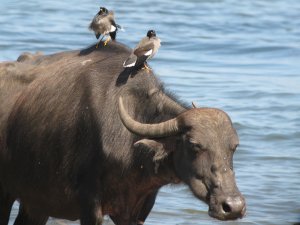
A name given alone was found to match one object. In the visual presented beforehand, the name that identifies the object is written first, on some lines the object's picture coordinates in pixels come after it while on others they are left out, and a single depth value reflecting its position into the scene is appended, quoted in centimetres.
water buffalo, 1459
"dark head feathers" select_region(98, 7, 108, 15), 1993
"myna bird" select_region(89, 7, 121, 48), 1884
